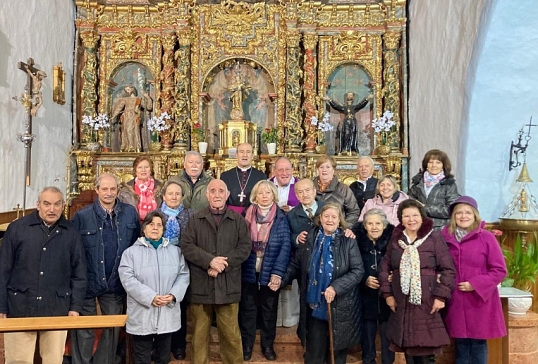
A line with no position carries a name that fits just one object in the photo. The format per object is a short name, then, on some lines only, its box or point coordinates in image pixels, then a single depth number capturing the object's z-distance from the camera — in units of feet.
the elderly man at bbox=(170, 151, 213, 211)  14.47
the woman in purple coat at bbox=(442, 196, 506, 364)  11.34
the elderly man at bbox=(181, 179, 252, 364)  12.17
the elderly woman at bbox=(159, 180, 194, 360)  12.96
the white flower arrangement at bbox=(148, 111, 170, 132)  30.86
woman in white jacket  11.79
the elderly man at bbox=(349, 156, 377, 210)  16.56
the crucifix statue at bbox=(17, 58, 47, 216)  22.22
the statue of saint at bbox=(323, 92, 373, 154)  30.91
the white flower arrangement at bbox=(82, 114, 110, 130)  30.64
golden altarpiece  30.99
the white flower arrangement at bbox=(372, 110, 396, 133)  30.37
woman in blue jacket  13.05
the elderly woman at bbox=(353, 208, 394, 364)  12.52
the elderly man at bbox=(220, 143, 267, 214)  15.58
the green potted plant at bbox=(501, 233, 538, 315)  14.43
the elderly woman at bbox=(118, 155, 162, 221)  14.46
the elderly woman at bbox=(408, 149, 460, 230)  14.20
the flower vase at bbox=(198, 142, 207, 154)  30.35
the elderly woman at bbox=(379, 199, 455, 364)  10.98
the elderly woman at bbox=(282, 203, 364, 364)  11.98
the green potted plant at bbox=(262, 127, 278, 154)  30.42
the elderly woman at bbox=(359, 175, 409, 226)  14.18
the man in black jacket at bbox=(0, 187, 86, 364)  11.07
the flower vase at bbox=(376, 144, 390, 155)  30.25
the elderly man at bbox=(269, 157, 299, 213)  15.30
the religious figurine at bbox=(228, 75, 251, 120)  30.86
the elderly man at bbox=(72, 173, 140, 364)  12.07
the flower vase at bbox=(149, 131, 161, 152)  31.25
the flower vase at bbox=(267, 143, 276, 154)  30.40
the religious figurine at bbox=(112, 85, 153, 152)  31.65
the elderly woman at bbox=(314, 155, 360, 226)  14.42
